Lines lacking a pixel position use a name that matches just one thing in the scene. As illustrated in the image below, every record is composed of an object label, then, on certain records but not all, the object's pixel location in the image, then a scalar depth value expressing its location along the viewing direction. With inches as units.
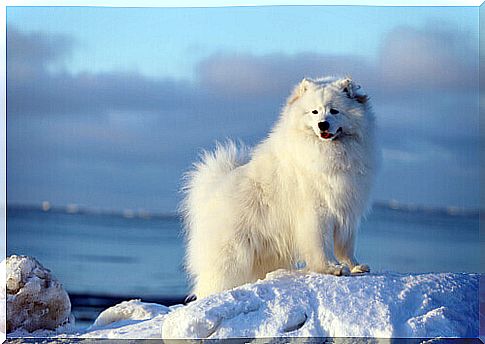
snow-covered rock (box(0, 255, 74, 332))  371.6
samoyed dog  358.3
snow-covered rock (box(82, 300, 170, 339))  352.2
